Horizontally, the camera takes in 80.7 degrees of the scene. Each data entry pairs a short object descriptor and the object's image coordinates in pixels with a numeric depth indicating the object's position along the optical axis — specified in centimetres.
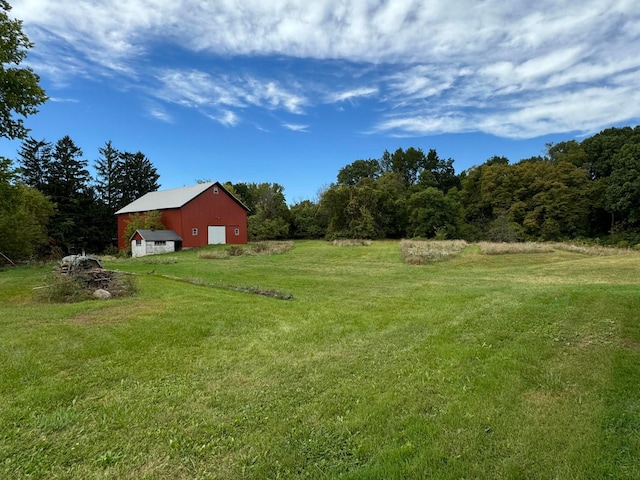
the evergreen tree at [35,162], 4169
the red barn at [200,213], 3375
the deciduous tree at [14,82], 1222
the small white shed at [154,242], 3153
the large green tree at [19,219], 1286
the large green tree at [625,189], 4156
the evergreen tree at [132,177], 5206
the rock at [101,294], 1016
